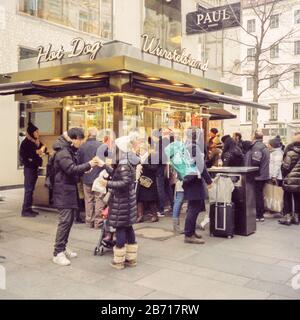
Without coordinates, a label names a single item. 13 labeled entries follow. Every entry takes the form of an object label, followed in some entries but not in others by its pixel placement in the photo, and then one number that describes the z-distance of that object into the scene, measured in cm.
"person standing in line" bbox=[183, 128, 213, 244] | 678
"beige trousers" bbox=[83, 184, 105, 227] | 795
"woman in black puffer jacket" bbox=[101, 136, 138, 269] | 534
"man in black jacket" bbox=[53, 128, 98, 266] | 565
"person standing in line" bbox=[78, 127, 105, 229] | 793
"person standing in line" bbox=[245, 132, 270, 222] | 888
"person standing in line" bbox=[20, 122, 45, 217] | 909
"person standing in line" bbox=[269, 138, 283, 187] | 930
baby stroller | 607
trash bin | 741
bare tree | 1667
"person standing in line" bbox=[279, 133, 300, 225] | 841
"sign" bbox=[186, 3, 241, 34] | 1652
